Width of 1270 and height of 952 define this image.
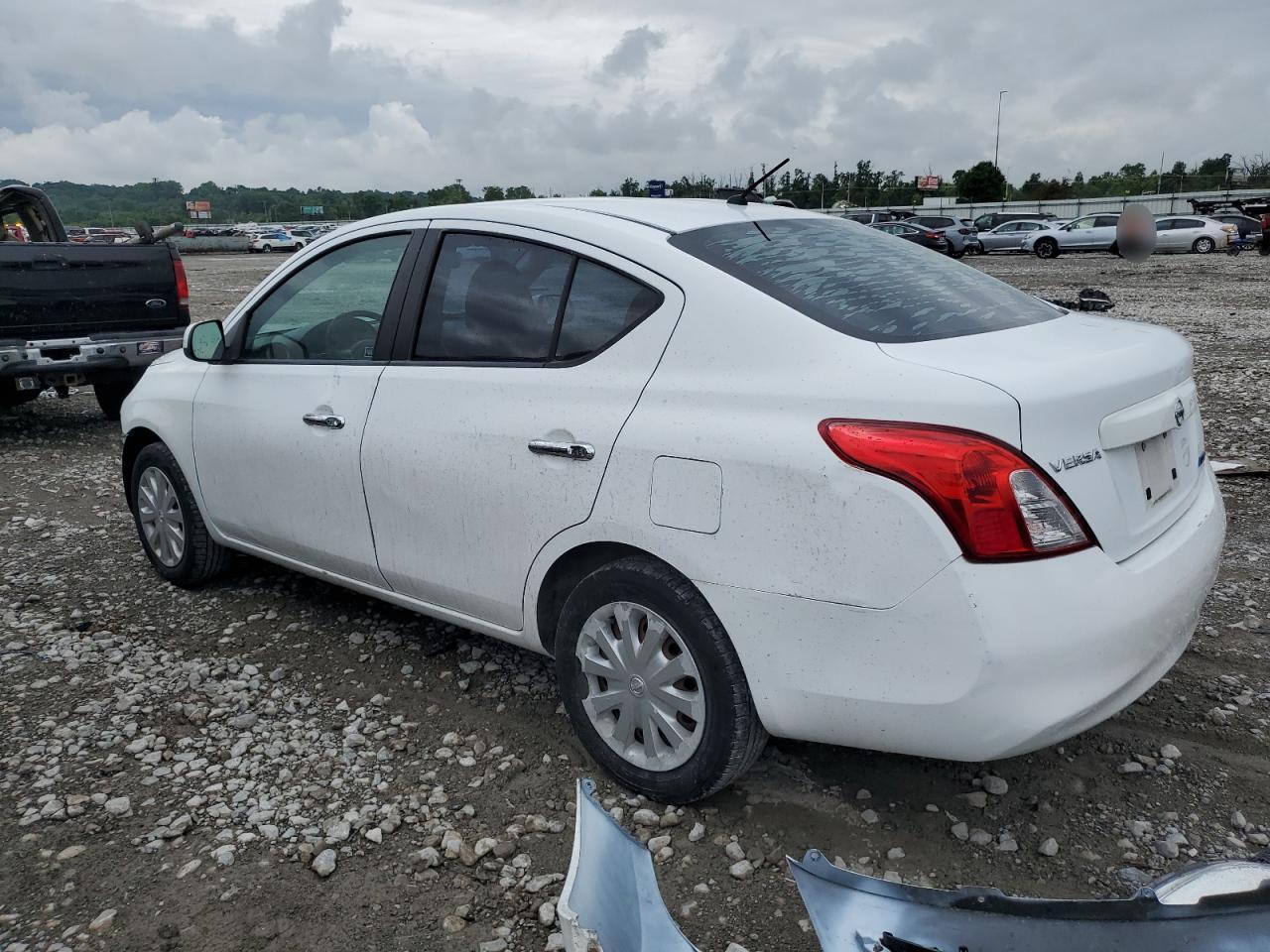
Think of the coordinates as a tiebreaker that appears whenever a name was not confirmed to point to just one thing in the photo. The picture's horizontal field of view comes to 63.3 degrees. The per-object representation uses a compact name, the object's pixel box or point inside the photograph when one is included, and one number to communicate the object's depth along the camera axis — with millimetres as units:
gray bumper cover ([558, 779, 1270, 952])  1702
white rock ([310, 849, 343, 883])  2748
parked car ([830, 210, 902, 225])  39812
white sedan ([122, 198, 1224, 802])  2297
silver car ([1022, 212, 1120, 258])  30891
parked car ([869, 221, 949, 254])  31577
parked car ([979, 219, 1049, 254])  33812
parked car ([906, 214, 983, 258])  33219
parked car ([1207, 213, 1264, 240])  31031
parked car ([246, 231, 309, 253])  55656
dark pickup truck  7871
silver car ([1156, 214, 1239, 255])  29828
